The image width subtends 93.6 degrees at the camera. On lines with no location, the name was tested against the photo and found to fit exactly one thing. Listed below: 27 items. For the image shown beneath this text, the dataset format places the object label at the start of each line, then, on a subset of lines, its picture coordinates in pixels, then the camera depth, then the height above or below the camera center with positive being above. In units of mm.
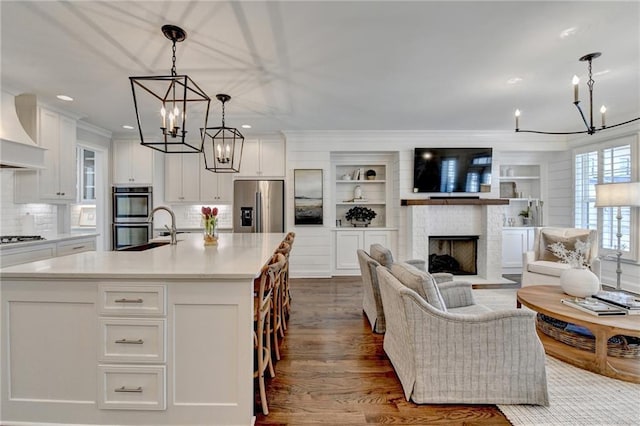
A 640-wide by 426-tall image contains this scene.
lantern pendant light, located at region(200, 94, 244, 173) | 5620 +1198
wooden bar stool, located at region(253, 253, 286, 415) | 1914 -665
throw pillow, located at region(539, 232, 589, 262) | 4195 -433
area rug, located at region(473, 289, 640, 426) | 1822 -1259
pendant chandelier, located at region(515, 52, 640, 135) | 2662 +1398
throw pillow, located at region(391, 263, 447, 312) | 2021 -522
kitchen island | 1727 -789
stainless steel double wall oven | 5617 -89
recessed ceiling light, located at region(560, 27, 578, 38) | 2342 +1418
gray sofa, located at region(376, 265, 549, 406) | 1919 -937
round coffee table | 2223 -1016
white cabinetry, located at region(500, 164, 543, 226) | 6117 +474
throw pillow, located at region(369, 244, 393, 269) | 3133 -488
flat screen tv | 5492 +785
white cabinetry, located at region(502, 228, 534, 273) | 5906 -652
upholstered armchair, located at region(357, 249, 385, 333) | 3068 -893
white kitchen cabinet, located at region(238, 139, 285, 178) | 5684 +1013
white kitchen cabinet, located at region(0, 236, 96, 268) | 3195 -482
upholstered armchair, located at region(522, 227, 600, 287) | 4025 -645
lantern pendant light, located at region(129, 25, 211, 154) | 2078 +1447
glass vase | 3127 -281
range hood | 3221 +762
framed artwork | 5590 +327
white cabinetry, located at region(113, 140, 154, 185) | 5676 +874
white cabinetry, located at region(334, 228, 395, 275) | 5758 -620
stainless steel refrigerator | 5586 +83
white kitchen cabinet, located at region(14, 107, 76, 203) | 3967 +598
